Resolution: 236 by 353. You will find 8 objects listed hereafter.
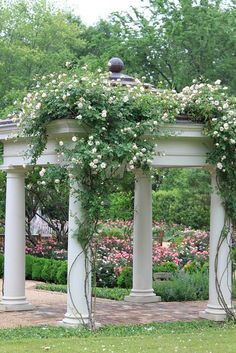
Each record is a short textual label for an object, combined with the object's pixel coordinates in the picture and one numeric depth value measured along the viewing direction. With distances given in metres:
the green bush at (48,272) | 18.62
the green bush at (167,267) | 17.33
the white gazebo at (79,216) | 10.84
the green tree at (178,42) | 31.31
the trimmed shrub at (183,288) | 14.81
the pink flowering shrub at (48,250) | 20.62
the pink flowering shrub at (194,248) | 18.64
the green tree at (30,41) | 32.97
